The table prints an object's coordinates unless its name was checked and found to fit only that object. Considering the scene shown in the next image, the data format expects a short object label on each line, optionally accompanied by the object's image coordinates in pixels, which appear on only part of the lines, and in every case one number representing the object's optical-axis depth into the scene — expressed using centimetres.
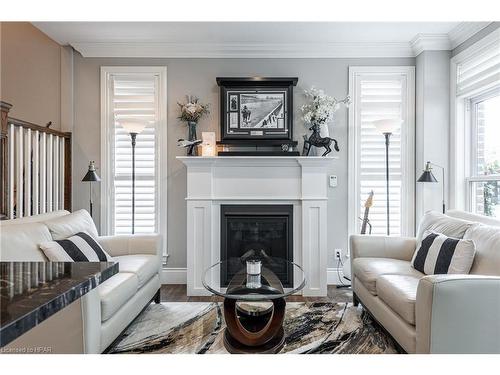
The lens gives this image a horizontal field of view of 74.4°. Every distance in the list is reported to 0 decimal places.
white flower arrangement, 361
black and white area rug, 230
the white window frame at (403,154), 386
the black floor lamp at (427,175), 330
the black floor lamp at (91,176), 346
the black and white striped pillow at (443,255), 217
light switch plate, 388
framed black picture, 377
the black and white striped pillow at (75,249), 216
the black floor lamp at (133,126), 351
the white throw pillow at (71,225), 242
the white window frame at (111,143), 387
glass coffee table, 212
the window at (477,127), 310
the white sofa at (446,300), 176
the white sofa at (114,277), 192
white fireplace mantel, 354
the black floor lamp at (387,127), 348
